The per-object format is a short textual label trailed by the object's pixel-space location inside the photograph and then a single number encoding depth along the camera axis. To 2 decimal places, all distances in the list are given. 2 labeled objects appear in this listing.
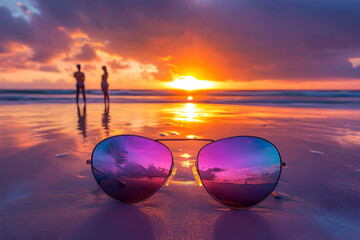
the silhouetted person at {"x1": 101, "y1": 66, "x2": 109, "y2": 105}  8.75
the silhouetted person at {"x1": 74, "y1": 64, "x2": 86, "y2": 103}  9.07
